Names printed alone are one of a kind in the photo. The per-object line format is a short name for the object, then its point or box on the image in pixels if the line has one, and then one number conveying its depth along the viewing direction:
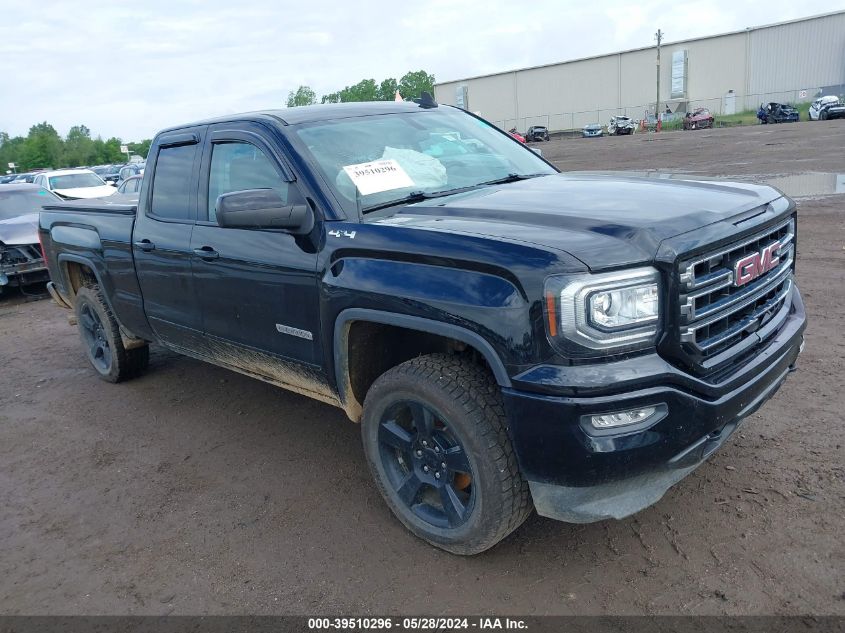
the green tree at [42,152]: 99.19
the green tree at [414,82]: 122.75
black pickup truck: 2.57
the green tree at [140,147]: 113.05
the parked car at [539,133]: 56.62
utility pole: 63.51
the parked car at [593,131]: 54.78
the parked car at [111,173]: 38.78
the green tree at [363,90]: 110.01
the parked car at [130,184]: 13.01
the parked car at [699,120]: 47.84
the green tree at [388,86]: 119.25
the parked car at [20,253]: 10.01
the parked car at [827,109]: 38.88
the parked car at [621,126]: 52.00
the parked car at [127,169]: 26.36
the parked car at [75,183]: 17.70
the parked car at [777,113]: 42.19
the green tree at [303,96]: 106.61
